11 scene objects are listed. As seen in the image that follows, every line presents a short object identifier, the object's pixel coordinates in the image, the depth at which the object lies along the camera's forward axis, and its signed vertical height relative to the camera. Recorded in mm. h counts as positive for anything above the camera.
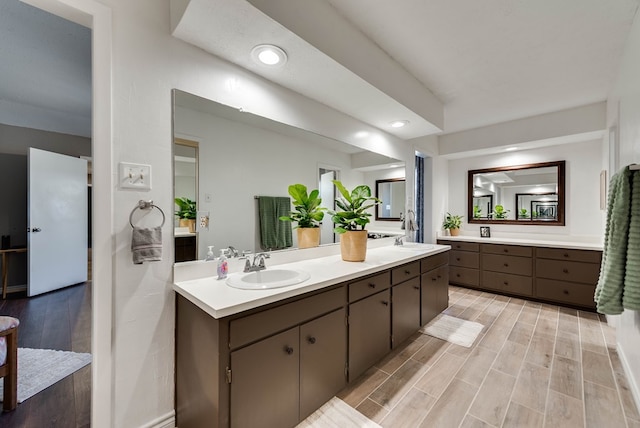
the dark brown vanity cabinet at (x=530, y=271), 3051 -772
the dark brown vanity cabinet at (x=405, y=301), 2105 -768
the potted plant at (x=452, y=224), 4301 -205
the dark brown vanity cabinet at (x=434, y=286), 2539 -782
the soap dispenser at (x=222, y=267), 1555 -328
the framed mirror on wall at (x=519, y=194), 3664 +257
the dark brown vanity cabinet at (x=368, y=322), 1700 -768
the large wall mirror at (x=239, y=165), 1558 +344
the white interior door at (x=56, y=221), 3361 -126
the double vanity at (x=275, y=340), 1125 -658
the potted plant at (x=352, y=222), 2111 -87
